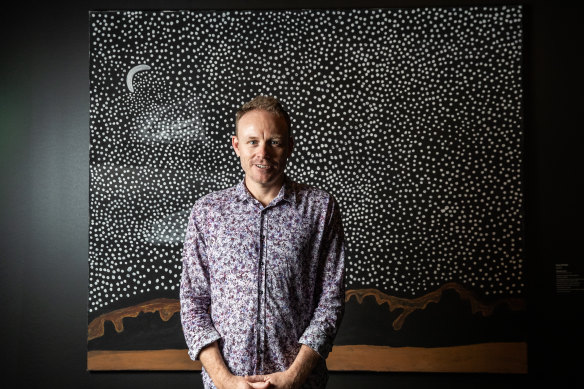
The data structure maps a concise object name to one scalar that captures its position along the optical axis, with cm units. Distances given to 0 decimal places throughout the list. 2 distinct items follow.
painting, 244
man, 137
